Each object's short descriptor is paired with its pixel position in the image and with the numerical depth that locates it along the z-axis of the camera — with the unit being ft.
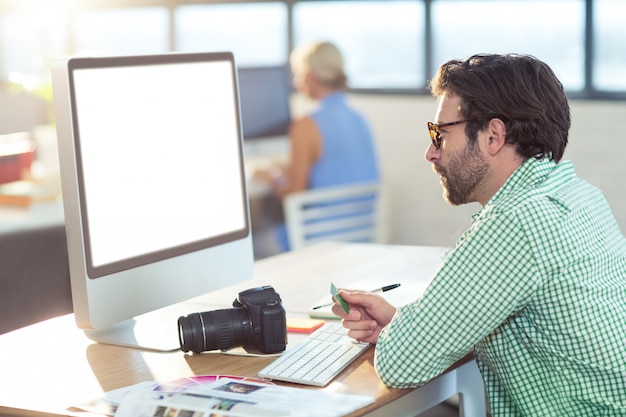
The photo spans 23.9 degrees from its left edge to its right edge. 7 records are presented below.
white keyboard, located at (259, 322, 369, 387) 8.27
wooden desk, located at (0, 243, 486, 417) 8.13
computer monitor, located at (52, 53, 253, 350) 8.63
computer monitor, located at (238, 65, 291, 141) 19.21
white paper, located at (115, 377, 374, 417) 7.61
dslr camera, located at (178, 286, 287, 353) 8.70
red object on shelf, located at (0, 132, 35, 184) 17.15
